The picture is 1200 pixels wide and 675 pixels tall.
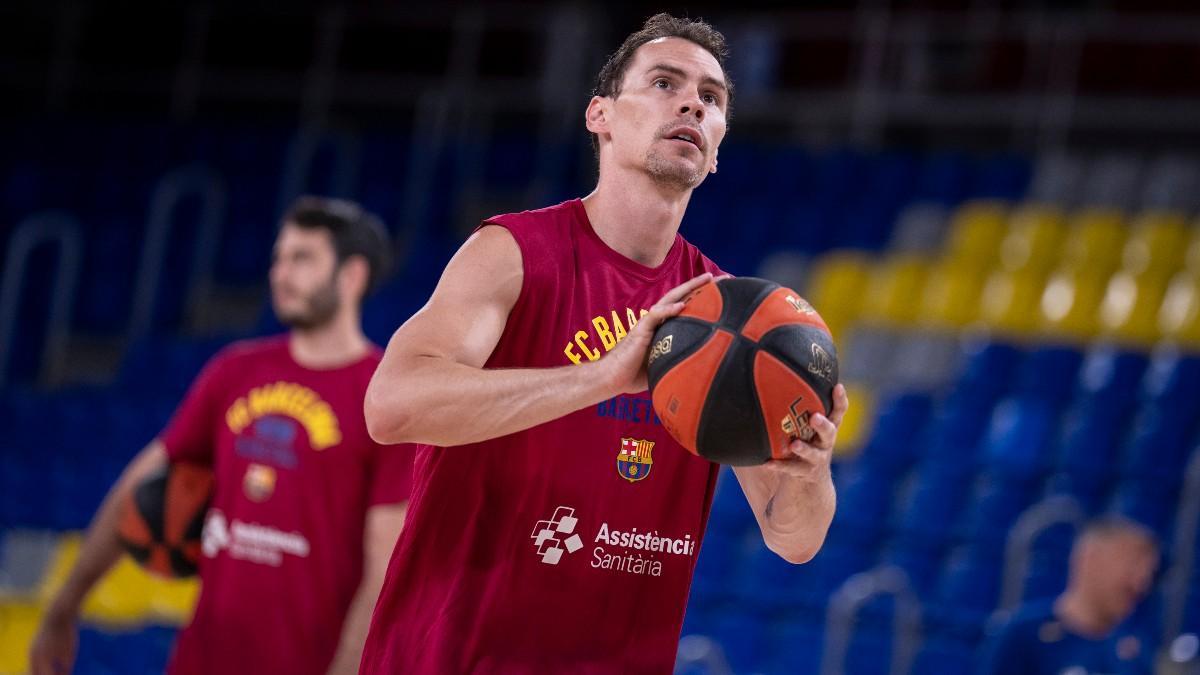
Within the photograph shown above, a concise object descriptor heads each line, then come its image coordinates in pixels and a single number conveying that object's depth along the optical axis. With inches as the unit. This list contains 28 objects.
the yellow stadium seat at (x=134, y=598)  716.7
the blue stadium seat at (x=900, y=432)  666.2
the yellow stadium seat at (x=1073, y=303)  722.2
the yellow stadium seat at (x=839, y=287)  788.0
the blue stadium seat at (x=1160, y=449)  612.4
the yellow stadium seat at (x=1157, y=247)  739.4
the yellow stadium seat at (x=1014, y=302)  738.2
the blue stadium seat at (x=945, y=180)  828.0
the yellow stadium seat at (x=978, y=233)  792.3
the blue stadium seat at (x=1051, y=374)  677.9
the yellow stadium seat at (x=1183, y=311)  695.1
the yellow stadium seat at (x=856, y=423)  706.8
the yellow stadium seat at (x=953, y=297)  757.9
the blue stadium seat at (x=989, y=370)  690.8
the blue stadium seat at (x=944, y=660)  550.0
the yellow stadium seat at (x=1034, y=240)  773.9
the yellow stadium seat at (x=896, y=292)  778.2
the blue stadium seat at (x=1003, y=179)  818.2
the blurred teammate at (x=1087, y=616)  404.8
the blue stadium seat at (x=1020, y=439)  632.2
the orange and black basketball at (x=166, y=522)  366.0
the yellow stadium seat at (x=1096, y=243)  753.6
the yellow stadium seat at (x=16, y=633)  703.7
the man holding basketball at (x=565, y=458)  217.6
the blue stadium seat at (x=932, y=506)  625.9
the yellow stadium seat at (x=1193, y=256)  726.5
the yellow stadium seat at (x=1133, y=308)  708.7
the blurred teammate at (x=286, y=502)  348.2
